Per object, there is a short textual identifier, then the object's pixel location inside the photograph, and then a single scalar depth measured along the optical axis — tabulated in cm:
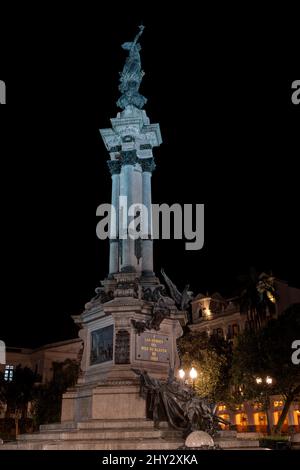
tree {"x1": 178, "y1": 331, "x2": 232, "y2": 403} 4422
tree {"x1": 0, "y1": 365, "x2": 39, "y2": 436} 6494
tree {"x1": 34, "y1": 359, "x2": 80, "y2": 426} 4844
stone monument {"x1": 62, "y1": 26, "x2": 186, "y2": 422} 1992
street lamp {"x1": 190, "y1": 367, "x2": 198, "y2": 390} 1940
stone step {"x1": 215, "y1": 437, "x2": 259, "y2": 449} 1629
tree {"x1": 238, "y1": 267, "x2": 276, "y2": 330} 5778
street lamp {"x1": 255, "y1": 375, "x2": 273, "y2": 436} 4138
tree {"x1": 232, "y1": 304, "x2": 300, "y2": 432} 3869
